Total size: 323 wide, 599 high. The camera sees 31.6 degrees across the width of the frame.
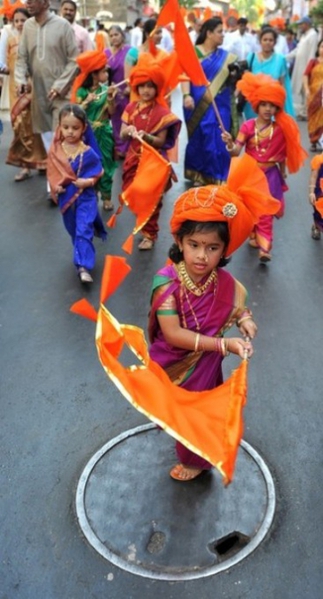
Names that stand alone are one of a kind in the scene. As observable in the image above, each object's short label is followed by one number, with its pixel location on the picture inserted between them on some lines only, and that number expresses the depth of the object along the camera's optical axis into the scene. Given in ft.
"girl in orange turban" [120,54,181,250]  16.37
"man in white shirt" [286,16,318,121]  37.32
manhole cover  7.86
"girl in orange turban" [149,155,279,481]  7.29
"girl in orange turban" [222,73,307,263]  16.53
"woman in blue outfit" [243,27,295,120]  25.96
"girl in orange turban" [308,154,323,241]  15.39
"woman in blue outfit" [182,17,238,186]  21.22
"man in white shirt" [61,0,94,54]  25.59
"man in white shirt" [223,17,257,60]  32.58
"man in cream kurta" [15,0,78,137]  20.72
